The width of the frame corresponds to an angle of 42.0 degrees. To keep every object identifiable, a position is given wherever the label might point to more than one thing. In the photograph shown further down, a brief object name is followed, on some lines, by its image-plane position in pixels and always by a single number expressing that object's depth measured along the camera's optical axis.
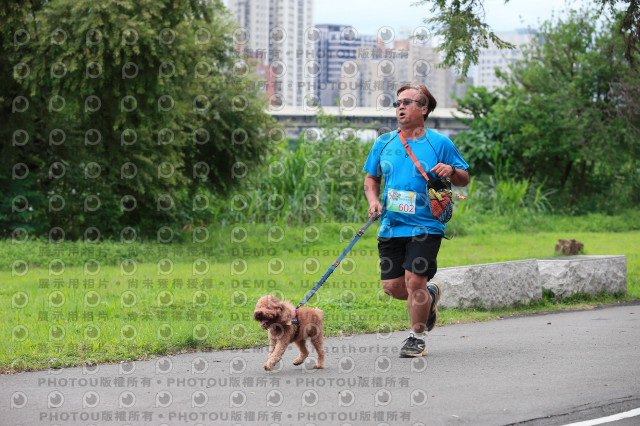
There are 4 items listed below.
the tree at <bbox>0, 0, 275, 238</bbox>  15.80
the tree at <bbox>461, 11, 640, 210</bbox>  25.28
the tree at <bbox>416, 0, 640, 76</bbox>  11.73
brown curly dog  5.90
